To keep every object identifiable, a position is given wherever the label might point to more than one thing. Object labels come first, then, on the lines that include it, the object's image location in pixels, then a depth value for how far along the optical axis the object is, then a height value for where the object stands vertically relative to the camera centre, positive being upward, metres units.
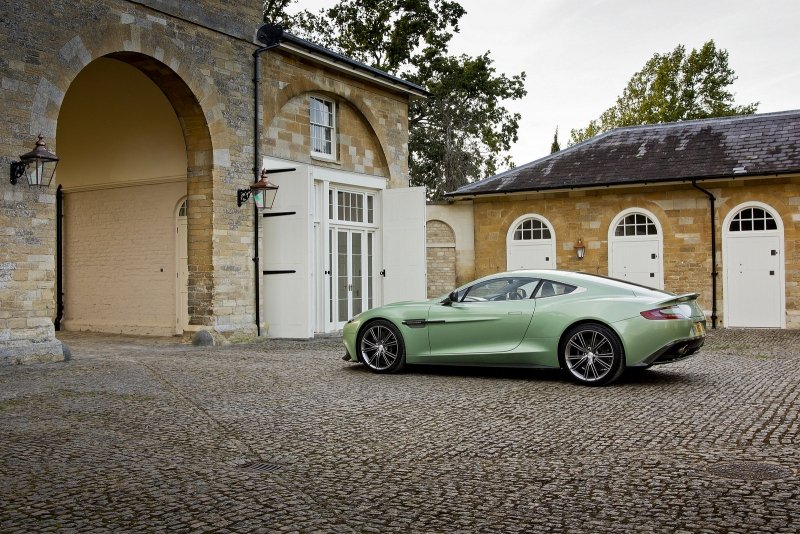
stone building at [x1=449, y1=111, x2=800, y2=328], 18.95 +1.65
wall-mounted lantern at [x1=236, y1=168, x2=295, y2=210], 14.89 +1.67
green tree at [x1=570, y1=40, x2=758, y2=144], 36.78 +8.64
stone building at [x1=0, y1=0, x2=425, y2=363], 11.57 +2.09
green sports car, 8.69 -0.55
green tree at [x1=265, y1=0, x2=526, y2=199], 32.03 +8.63
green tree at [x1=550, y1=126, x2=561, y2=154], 42.69 +6.99
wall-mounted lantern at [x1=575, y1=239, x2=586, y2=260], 21.02 +0.76
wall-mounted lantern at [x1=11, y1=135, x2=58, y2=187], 11.12 +1.65
